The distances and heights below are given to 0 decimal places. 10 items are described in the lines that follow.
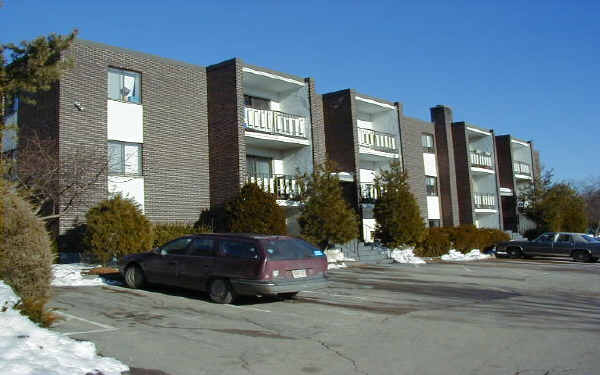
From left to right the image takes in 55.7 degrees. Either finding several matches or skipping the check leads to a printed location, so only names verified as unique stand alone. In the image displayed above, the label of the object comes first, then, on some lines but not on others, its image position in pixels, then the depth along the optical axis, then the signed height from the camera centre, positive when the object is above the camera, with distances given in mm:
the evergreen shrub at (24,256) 7363 +45
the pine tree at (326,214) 20328 +1148
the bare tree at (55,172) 14828 +2312
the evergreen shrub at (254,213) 18438 +1189
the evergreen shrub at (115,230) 14914 +672
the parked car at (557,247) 25562 -479
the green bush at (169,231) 17562 +706
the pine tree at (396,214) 23562 +1231
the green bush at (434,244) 26158 -126
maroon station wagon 10547 -285
